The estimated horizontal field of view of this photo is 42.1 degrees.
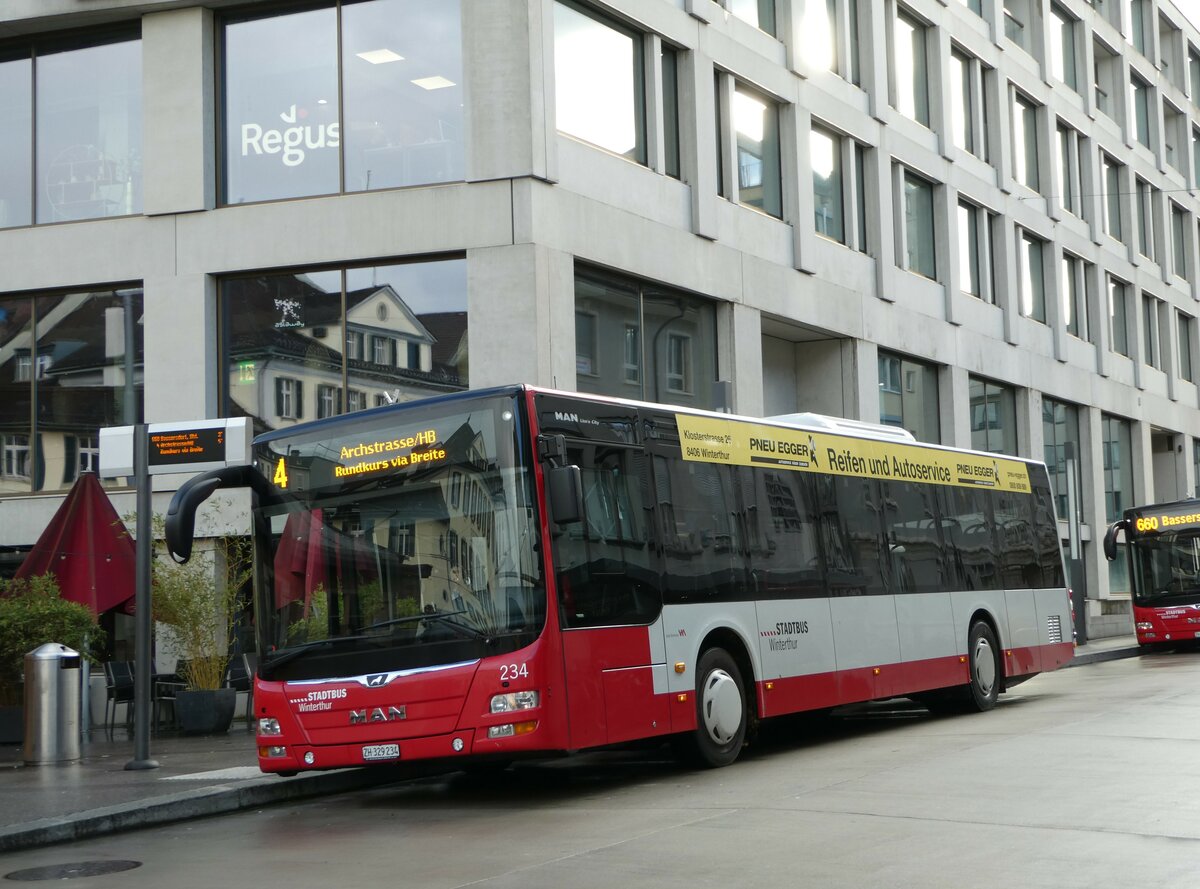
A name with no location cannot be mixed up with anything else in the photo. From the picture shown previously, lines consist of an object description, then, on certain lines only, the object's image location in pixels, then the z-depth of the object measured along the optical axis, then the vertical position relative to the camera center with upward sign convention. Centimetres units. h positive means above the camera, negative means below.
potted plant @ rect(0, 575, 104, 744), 1700 -17
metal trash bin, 1528 -90
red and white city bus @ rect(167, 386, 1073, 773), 1116 +12
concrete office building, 2123 +571
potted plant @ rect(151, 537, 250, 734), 1842 -30
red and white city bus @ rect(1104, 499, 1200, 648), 3189 +11
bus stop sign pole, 1403 +1
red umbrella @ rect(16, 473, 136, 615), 1862 +70
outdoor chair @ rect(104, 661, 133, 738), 1922 -92
